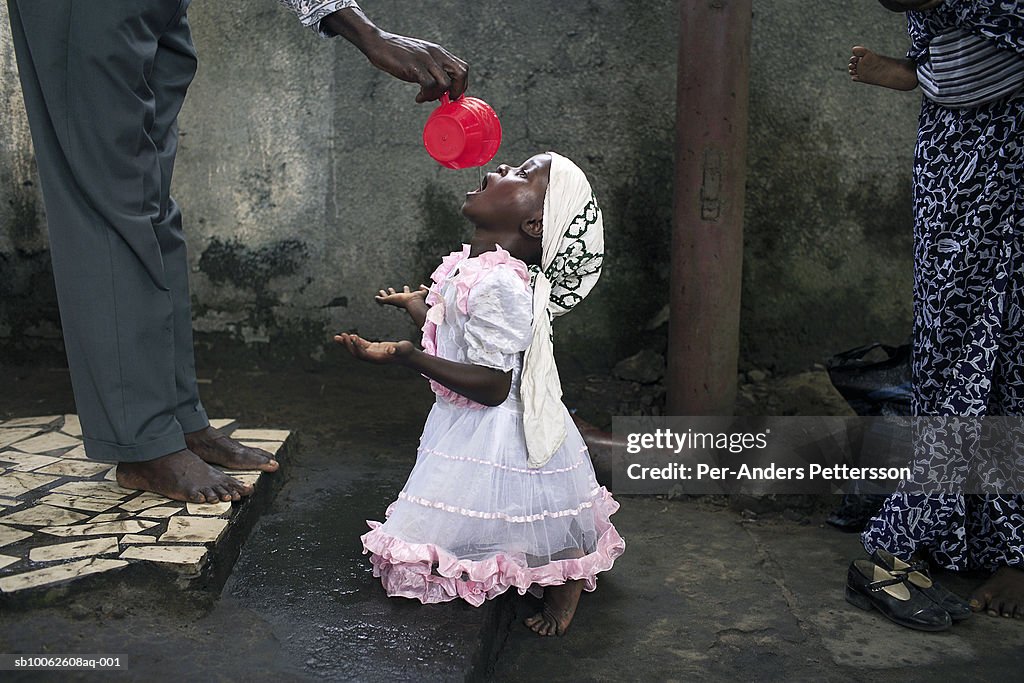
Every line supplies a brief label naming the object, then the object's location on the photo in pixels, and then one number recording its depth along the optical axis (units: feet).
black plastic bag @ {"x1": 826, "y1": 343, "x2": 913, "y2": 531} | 10.51
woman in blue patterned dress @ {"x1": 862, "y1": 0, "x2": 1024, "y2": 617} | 8.18
